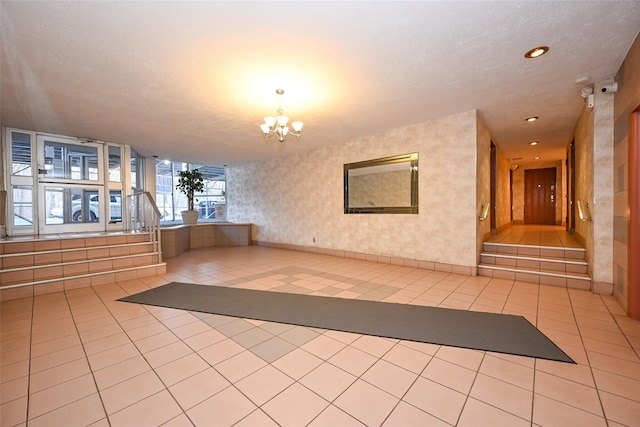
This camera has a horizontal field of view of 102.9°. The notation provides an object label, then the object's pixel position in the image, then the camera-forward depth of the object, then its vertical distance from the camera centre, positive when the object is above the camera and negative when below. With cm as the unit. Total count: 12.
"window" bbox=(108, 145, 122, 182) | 631 +128
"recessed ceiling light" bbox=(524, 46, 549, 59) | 264 +164
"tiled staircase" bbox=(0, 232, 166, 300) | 374 -80
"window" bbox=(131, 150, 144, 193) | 711 +121
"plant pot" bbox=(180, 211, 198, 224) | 834 -12
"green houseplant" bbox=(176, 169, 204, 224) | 812 +84
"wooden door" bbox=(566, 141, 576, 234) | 611 +47
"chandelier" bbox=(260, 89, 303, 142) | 361 +128
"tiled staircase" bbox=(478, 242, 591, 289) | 388 -97
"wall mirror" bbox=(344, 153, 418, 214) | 517 +53
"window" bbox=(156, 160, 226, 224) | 915 +68
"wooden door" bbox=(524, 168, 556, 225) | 951 +40
